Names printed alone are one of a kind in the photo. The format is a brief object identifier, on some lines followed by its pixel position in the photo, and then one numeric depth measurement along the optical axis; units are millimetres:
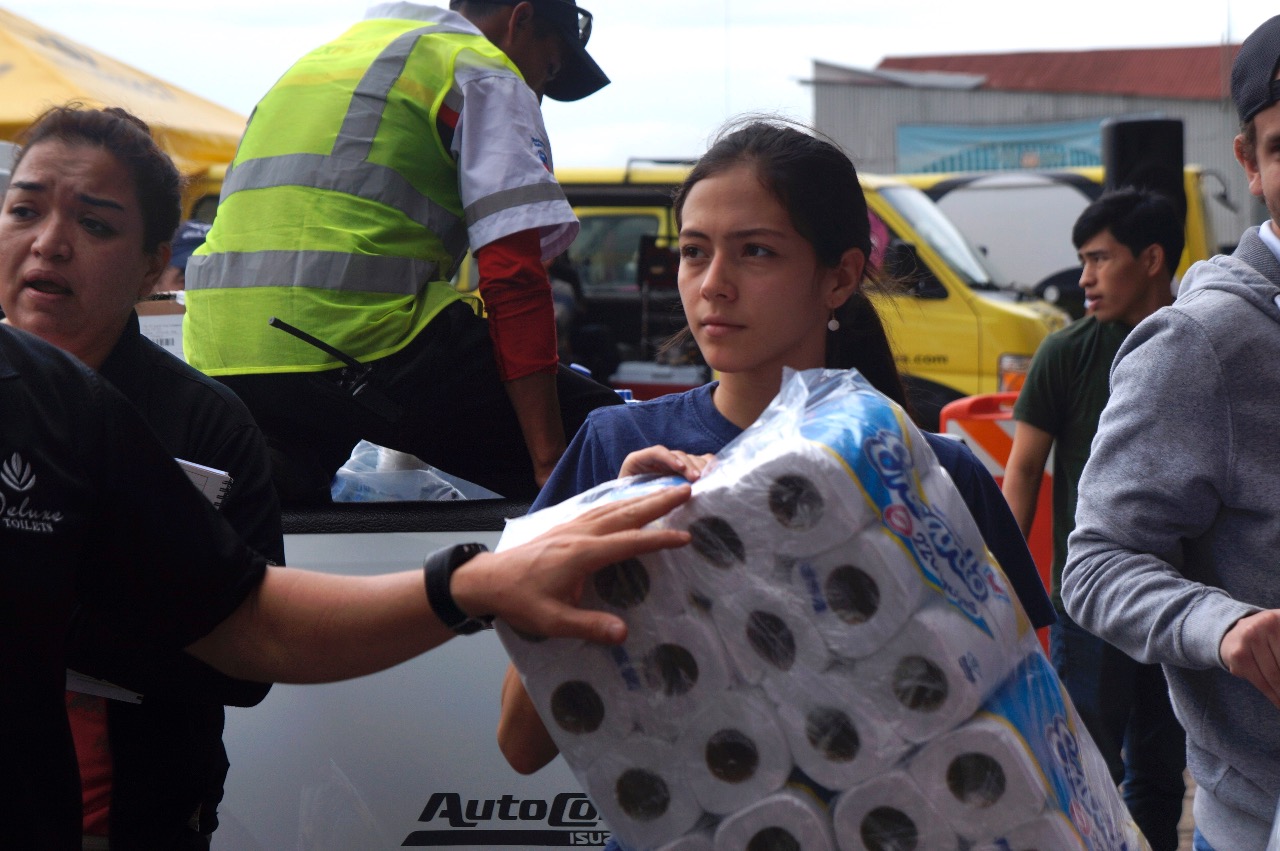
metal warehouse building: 30859
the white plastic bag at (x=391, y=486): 3166
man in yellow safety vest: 2936
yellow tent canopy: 8406
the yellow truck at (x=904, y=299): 9859
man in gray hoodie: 1885
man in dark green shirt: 3955
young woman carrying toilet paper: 1938
